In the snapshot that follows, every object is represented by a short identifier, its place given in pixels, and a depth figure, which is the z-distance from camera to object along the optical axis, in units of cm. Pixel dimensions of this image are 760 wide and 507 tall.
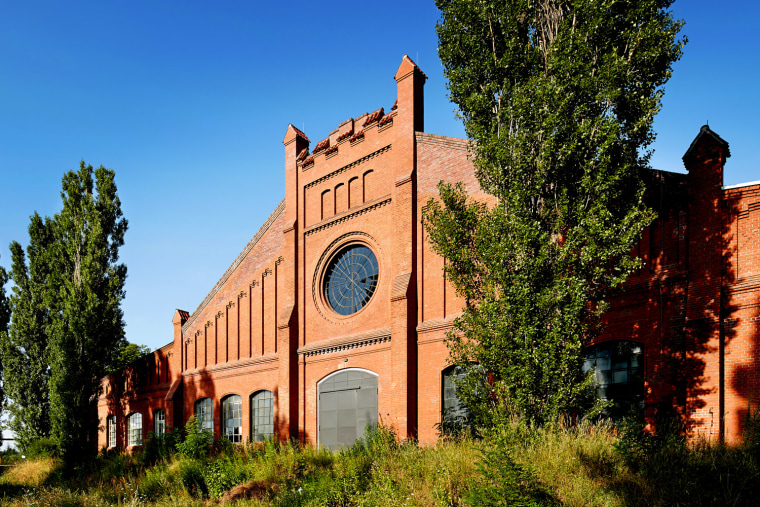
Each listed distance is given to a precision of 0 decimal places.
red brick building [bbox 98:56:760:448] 1306
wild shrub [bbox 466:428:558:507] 910
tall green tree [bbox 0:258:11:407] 3062
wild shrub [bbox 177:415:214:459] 2008
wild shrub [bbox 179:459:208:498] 1599
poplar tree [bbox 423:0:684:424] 1241
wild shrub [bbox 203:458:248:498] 1569
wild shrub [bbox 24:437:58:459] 2583
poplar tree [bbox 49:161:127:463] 2530
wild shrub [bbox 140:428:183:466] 2205
